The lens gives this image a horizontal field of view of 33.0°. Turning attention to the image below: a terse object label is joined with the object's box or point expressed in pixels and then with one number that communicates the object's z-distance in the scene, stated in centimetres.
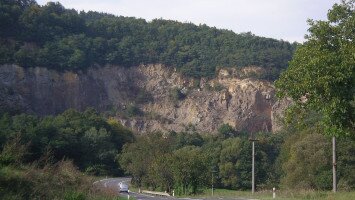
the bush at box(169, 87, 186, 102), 12500
